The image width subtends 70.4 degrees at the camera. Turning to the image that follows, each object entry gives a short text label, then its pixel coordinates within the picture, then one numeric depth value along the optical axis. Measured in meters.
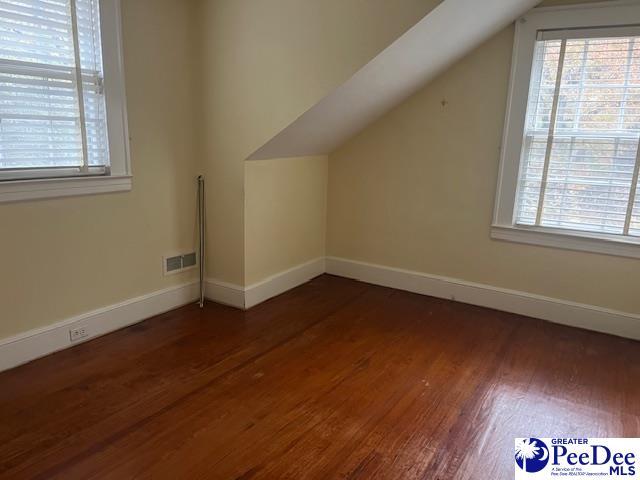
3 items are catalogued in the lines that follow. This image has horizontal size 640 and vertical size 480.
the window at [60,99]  2.30
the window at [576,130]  2.82
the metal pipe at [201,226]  3.35
